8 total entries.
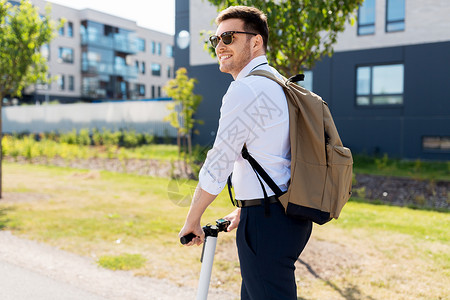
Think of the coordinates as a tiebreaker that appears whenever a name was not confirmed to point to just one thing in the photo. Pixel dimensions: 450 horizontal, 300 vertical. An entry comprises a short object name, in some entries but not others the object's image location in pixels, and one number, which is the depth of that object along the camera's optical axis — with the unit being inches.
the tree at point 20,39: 310.8
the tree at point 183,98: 541.3
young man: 77.7
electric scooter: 84.0
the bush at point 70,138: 851.5
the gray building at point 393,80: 622.8
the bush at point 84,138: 846.5
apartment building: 1680.6
